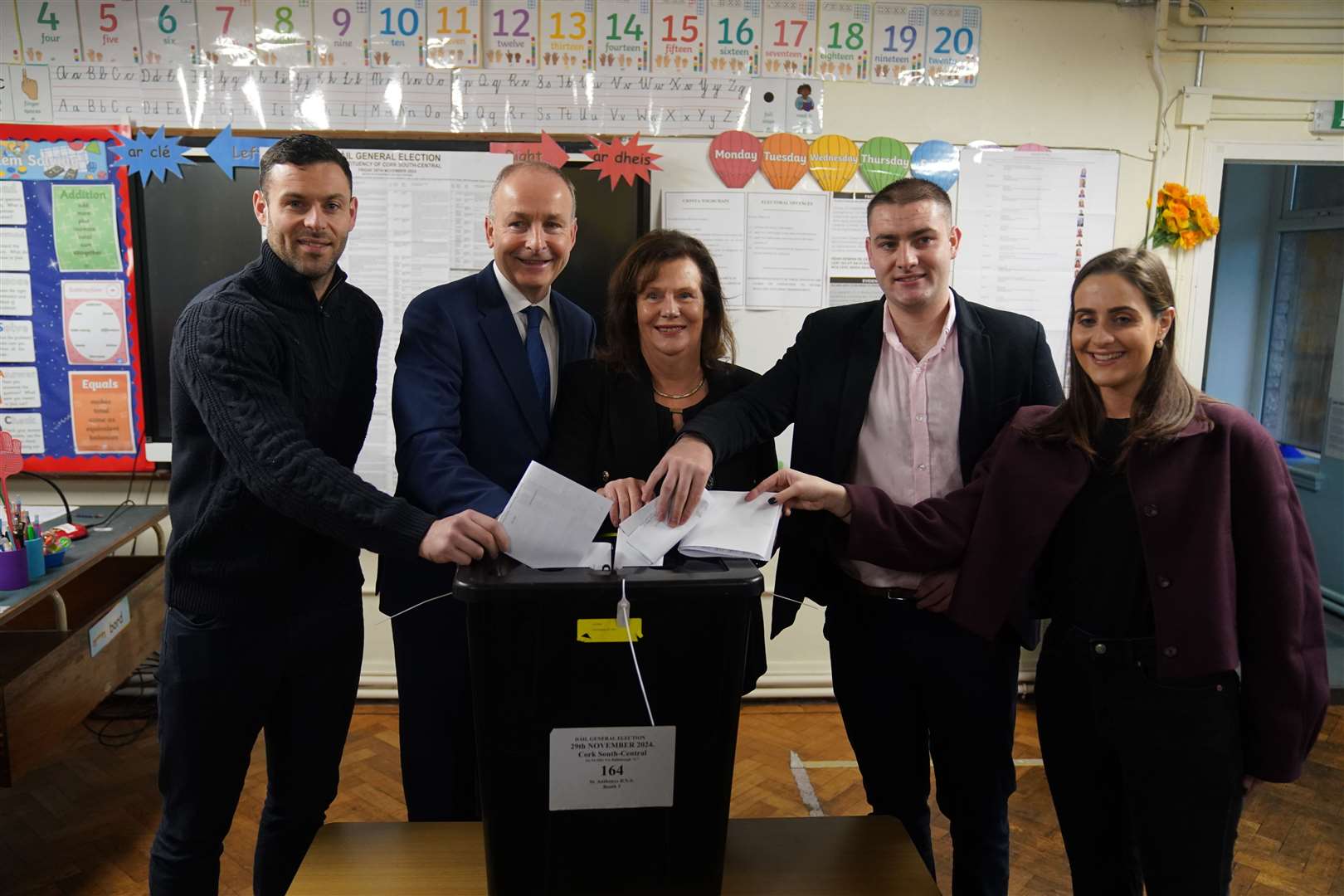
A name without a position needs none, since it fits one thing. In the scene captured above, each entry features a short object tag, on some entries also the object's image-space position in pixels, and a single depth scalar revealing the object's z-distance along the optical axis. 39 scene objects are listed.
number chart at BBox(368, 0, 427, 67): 2.83
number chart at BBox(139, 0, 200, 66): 2.81
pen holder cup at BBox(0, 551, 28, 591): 2.00
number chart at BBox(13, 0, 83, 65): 2.80
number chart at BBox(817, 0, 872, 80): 2.89
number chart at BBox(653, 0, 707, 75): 2.86
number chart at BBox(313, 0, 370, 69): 2.82
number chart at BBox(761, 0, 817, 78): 2.88
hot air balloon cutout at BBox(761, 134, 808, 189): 2.93
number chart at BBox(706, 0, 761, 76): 2.87
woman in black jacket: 1.59
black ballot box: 0.99
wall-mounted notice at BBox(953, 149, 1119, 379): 3.00
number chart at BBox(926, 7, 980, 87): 2.92
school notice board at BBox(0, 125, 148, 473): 2.84
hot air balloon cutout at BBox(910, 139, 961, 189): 2.96
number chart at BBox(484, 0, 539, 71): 2.85
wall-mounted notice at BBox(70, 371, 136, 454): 2.93
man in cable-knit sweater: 1.38
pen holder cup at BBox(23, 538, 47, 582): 2.07
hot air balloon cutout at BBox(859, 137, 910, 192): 2.95
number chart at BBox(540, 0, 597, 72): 2.85
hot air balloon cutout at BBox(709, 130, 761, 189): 2.91
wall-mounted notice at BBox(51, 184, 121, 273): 2.85
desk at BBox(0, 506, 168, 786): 1.96
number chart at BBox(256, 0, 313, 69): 2.82
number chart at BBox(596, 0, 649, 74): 2.86
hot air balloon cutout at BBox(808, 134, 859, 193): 2.94
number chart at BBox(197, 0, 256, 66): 2.82
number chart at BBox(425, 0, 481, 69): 2.83
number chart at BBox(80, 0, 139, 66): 2.80
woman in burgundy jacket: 1.22
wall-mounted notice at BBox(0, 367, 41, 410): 2.93
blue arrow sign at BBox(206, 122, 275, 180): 2.82
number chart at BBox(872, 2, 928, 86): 2.90
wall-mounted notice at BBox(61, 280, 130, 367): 2.90
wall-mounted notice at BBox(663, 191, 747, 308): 2.95
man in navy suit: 1.62
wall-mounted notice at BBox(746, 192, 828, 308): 2.96
